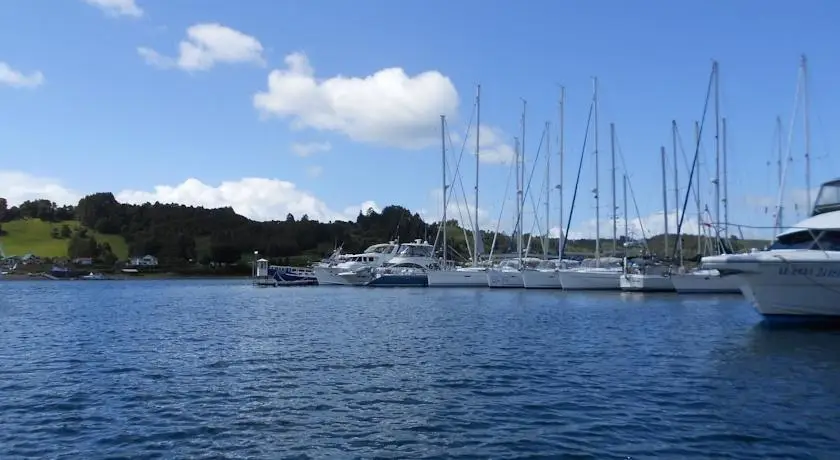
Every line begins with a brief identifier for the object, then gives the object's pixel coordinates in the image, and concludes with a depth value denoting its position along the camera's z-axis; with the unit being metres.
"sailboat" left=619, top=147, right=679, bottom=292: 79.38
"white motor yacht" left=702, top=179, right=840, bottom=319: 36.25
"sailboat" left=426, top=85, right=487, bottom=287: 102.06
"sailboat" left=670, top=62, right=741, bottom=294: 75.50
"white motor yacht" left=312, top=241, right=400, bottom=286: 126.94
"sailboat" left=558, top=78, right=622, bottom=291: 83.19
